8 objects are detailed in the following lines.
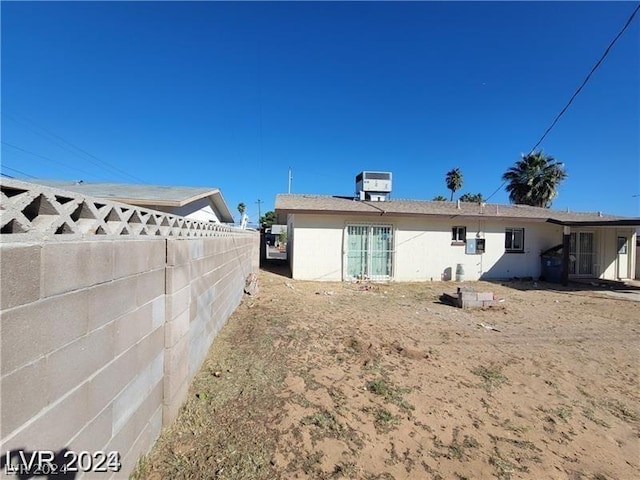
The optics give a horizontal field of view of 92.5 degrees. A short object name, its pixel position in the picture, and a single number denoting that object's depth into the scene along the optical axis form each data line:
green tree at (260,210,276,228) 54.44
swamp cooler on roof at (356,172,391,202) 14.85
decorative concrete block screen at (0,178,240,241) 1.25
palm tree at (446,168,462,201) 35.28
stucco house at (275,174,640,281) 11.84
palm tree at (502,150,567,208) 23.45
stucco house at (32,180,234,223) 10.09
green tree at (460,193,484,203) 43.75
